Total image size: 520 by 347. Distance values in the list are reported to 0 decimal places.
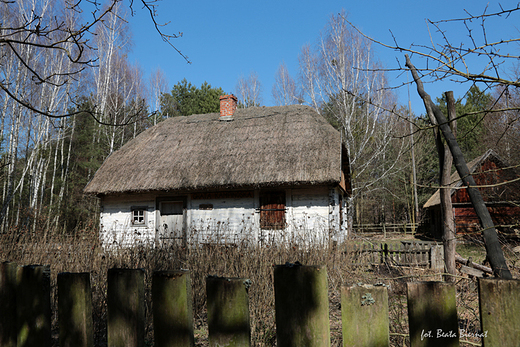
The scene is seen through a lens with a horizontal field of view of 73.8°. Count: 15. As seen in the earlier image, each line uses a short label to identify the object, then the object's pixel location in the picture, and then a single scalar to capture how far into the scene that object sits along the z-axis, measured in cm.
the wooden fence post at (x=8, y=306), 155
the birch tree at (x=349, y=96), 1658
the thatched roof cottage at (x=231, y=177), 1071
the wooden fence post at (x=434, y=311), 101
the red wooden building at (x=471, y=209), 1584
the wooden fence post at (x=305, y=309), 107
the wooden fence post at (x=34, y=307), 144
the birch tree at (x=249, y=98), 2883
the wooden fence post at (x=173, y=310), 117
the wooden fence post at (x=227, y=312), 111
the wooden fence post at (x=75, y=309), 133
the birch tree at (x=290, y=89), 2192
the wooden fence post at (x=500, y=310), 97
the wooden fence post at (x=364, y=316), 103
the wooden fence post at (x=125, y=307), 123
